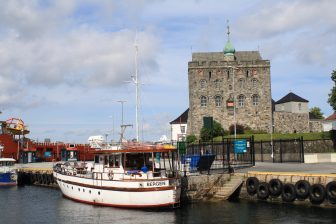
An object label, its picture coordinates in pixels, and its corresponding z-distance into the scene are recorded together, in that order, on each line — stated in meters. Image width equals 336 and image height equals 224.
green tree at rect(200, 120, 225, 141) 71.38
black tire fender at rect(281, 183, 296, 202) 27.88
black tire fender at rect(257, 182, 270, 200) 29.55
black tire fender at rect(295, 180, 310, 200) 27.17
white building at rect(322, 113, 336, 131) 82.69
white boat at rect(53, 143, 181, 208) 27.88
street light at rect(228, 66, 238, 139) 71.53
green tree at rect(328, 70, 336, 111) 48.97
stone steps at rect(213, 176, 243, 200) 30.83
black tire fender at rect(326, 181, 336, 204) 25.66
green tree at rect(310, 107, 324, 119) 108.97
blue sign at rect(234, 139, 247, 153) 37.94
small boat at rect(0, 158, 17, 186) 48.16
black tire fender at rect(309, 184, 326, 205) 26.23
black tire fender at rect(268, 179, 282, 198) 28.94
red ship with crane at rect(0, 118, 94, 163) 75.56
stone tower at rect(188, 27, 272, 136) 75.38
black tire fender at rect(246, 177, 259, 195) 30.42
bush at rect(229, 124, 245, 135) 73.51
